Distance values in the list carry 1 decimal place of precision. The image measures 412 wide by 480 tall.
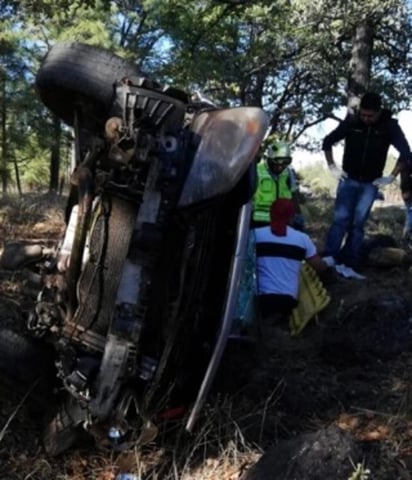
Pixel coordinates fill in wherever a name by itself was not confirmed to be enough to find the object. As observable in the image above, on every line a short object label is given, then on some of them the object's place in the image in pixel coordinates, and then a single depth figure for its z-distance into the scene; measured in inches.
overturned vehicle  113.8
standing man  237.3
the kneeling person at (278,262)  193.5
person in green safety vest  232.1
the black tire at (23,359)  123.8
